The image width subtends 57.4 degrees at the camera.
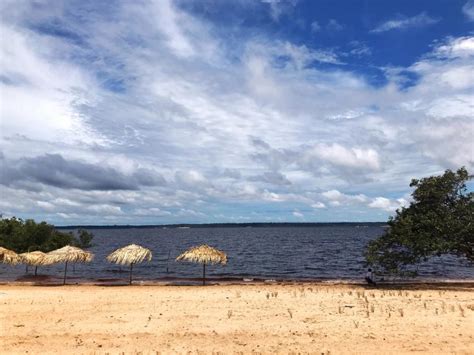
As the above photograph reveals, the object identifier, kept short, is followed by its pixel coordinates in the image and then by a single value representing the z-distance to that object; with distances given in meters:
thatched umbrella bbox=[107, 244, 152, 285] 31.69
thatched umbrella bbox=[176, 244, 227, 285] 31.92
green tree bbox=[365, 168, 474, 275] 25.39
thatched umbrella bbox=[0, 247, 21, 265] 32.34
